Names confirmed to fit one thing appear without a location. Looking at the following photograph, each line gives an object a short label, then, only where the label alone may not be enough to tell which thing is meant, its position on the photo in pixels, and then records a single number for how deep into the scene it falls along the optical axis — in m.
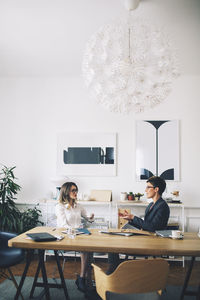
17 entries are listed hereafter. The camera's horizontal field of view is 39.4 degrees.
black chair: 3.09
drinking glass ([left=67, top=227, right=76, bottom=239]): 2.89
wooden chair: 1.96
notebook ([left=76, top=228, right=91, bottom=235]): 3.02
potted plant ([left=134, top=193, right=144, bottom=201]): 4.65
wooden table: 2.46
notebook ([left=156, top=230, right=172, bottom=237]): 2.92
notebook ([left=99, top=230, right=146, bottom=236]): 2.96
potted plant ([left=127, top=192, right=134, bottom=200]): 4.62
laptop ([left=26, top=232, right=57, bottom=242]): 2.67
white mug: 2.86
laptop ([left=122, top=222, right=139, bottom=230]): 3.32
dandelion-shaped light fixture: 2.38
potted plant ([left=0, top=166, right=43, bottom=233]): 4.48
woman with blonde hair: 3.57
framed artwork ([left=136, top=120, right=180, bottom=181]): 4.82
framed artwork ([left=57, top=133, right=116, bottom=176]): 4.96
